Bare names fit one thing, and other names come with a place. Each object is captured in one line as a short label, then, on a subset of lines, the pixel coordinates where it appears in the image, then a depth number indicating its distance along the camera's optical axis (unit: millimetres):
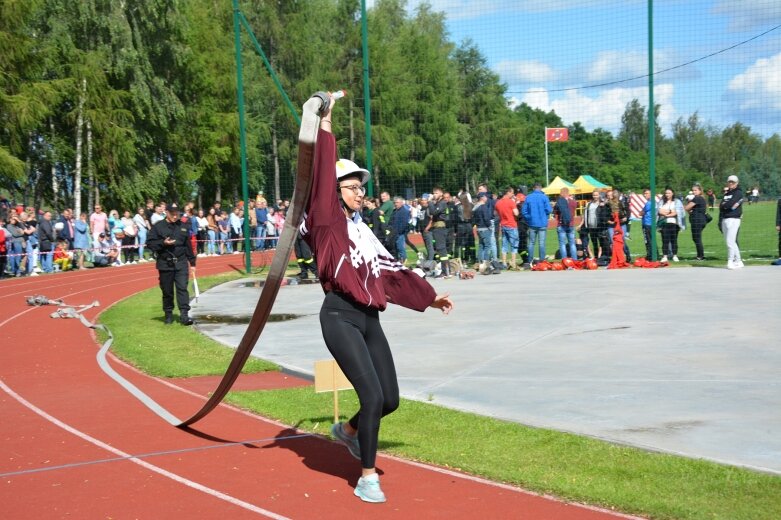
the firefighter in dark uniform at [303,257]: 22266
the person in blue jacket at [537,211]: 23828
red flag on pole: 28834
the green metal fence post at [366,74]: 26006
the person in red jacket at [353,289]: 5992
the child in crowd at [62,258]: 29500
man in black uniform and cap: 15445
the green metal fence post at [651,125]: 23891
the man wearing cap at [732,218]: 20906
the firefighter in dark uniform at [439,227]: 22922
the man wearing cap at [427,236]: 23516
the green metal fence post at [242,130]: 25633
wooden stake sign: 7863
